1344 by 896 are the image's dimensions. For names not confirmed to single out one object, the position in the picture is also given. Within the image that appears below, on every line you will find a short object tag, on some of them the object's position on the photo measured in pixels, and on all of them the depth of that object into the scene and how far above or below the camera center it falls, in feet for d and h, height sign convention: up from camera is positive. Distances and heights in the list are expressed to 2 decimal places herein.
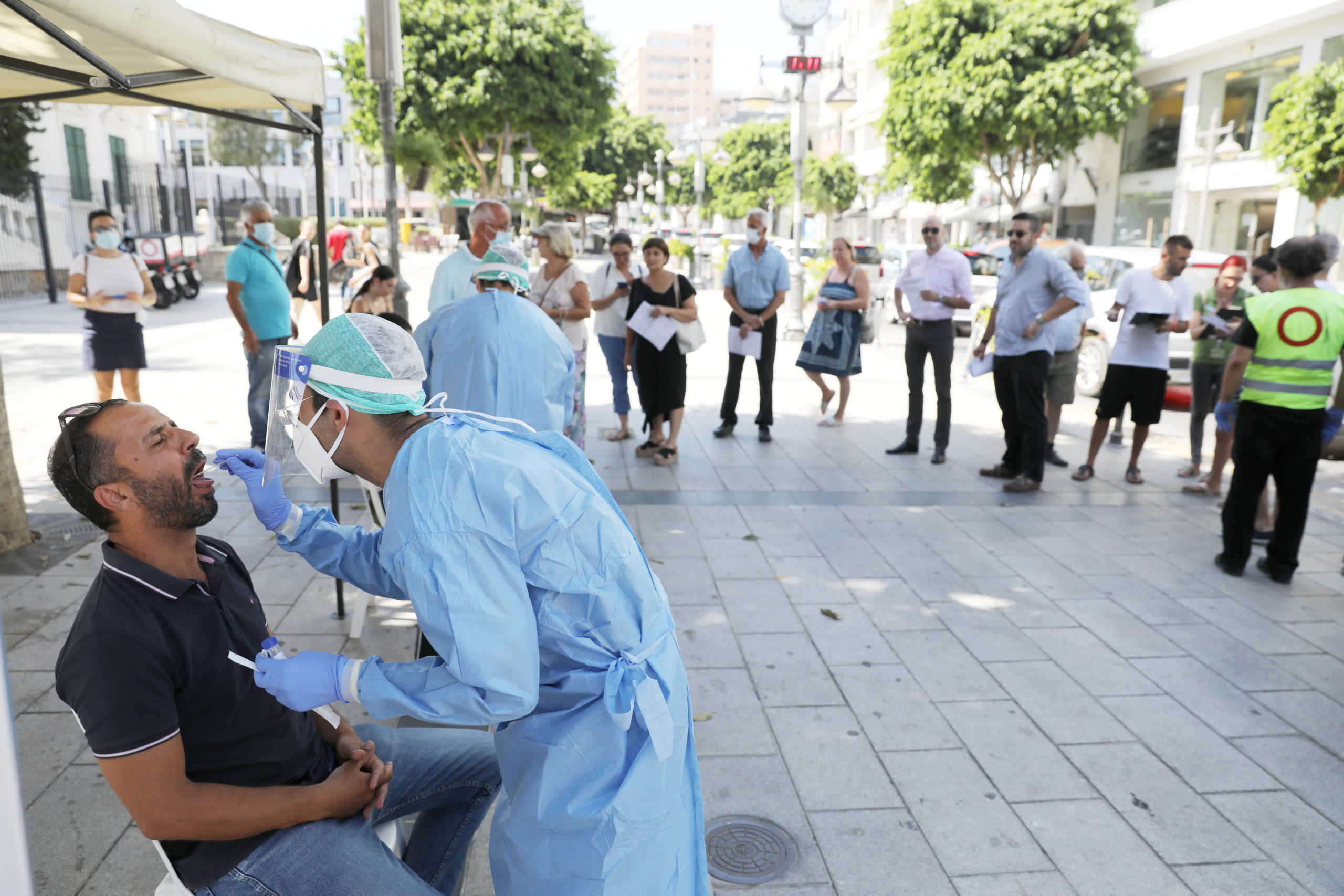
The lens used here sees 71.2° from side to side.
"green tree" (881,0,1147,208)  77.36 +13.57
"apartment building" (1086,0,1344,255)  72.28 +10.38
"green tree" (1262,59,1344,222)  54.95 +6.68
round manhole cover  9.21 -6.10
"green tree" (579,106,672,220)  206.59 +18.71
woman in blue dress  28.37 -2.44
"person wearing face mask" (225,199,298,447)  22.65 -1.80
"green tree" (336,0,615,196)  73.41 +12.71
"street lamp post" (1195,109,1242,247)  71.10 +7.21
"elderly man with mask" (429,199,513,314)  18.42 -0.50
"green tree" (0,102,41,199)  57.41 +4.79
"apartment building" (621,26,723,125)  602.44 +102.72
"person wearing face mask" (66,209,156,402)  23.07 -1.88
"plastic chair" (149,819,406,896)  6.07 -4.44
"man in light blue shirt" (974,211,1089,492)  21.99 -1.93
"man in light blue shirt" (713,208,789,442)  26.48 -1.47
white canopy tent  7.37 +1.86
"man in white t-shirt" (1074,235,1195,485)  22.67 -2.19
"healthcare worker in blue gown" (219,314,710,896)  5.24 -2.33
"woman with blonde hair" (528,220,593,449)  20.86 -1.43
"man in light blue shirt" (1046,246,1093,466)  24.61 -2.96
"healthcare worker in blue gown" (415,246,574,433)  12.58 -1.67
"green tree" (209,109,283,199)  142.61 +12.56
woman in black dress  24.25 -3.00
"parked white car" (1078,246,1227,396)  34.47 -2.01
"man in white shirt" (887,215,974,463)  25.50 -1.71
